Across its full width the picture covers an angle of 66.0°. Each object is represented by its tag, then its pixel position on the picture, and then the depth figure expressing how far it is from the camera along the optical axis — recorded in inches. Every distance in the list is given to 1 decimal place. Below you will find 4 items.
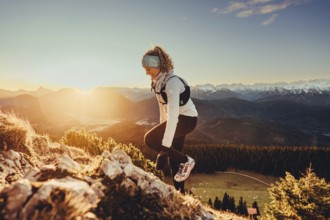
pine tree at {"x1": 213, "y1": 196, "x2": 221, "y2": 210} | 2511.6
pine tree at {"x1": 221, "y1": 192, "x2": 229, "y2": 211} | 2445.1
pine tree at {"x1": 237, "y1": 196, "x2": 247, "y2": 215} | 2261.6
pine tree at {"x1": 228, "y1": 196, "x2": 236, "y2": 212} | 2415.1
